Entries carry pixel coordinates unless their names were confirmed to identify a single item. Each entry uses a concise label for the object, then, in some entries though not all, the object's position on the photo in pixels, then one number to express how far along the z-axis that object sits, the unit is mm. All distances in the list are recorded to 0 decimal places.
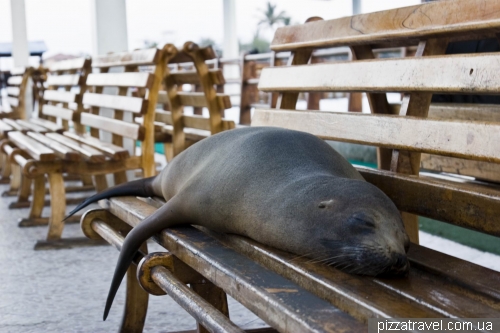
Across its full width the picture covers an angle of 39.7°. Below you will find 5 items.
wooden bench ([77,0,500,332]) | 1286
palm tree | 60069
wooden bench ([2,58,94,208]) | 5801
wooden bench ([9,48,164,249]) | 4199
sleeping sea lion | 1538
